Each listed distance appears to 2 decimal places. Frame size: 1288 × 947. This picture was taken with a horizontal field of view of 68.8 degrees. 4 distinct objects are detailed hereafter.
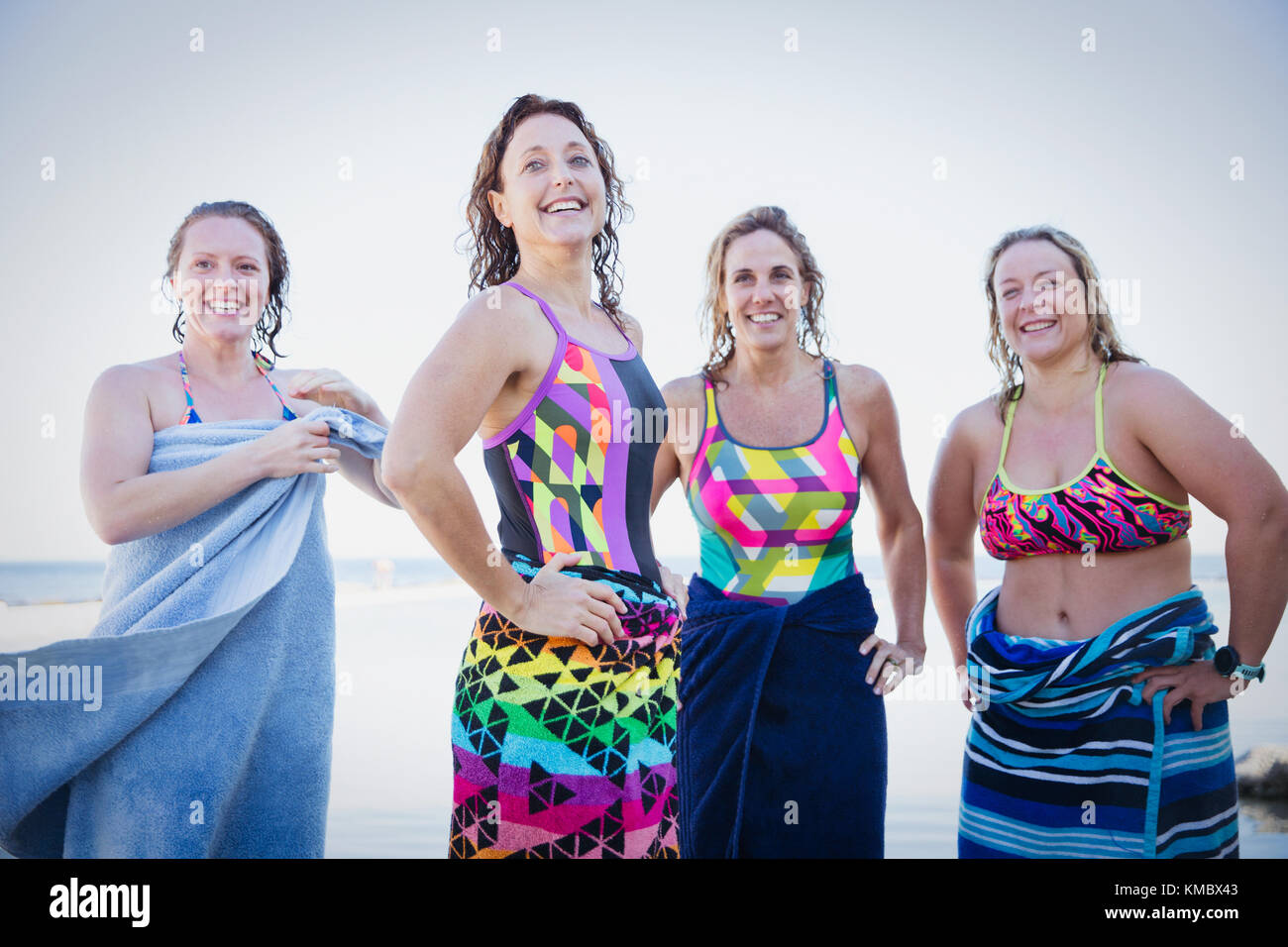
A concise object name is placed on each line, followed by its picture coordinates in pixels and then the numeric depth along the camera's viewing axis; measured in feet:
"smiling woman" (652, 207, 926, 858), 7.37
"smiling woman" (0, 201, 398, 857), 6.05
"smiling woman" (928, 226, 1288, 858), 6.54
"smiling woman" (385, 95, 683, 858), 4.70
